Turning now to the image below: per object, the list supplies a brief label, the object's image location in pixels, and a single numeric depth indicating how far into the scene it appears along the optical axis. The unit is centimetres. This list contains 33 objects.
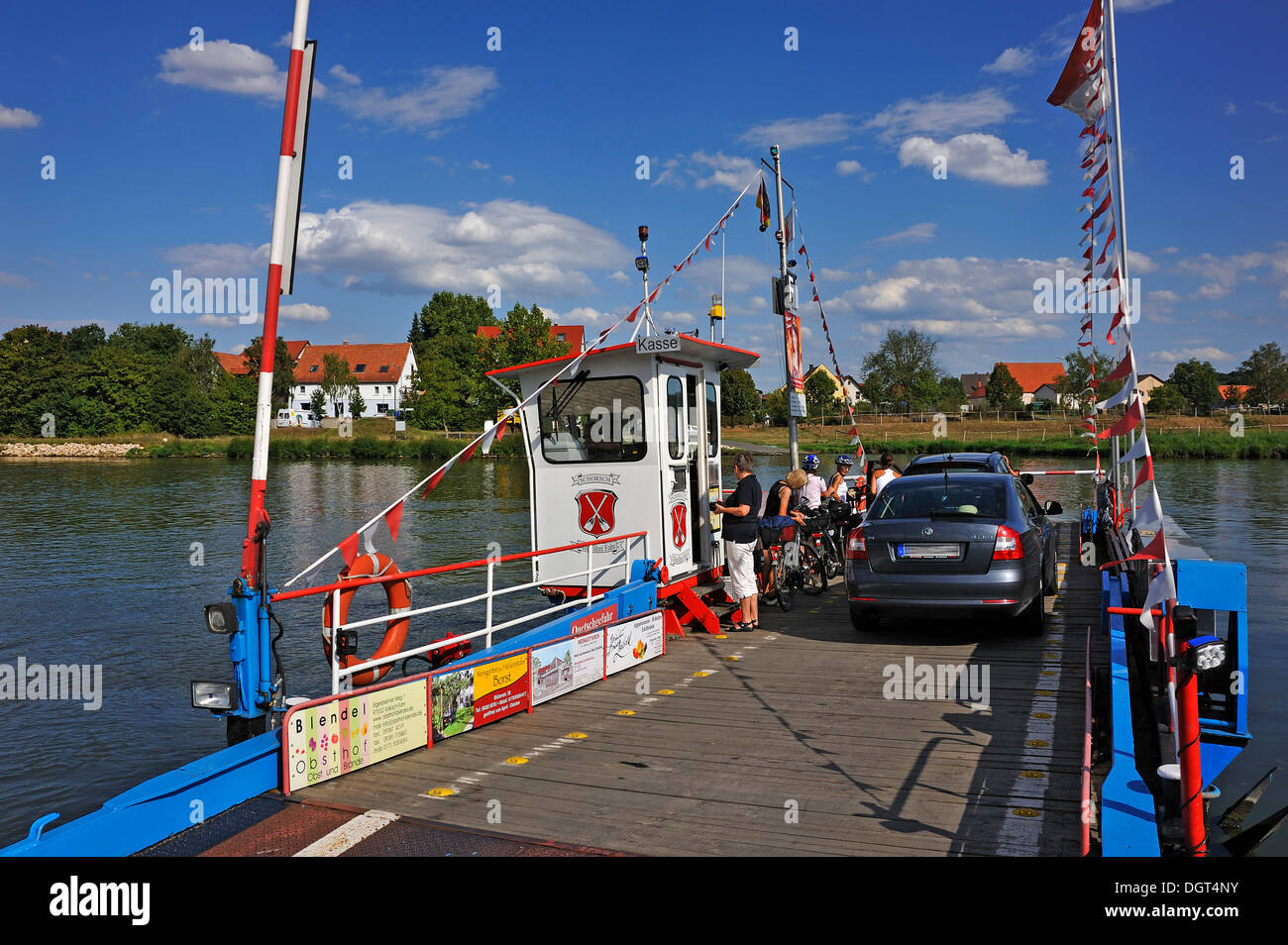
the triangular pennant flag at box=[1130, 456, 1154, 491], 507
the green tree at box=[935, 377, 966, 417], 8781
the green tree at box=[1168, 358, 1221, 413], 8650
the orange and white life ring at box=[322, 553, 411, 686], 629
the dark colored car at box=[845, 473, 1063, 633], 848
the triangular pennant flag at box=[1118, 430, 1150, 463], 502
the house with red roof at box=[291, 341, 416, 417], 10512
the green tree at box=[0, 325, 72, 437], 7700
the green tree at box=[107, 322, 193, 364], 11400
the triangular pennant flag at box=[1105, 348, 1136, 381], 530
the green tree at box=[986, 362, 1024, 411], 9238
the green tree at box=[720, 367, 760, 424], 8619
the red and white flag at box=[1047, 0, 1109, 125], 700
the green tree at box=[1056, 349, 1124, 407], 8081
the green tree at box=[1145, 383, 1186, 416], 7669
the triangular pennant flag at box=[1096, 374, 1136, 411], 534
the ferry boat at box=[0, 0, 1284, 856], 466
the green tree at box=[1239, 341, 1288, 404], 9344
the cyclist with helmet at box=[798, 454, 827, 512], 1348
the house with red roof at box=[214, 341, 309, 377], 11242
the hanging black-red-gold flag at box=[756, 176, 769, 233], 1600
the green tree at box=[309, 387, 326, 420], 9419
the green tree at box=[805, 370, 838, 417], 8638
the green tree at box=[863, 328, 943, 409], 9531
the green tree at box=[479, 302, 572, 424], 7175
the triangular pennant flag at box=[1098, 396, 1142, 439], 522
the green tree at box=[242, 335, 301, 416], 9281
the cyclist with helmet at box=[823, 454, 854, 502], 1515
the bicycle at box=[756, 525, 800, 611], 1147
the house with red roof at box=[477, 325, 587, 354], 7951
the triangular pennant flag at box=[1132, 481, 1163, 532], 492
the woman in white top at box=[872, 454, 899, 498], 1450
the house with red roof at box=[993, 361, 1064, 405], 12600
